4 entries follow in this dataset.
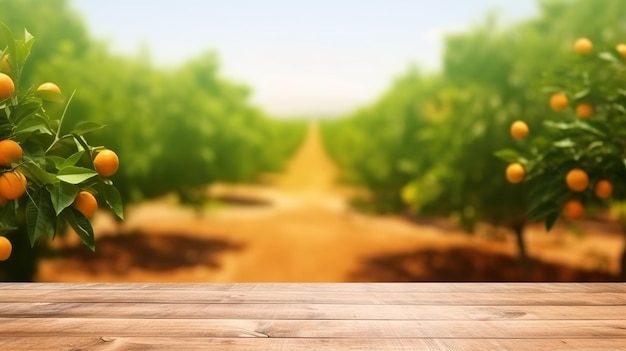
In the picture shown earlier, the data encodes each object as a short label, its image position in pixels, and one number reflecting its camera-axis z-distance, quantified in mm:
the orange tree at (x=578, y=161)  1698
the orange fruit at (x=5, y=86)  1019
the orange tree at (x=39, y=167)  1018
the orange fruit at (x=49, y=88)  1127
